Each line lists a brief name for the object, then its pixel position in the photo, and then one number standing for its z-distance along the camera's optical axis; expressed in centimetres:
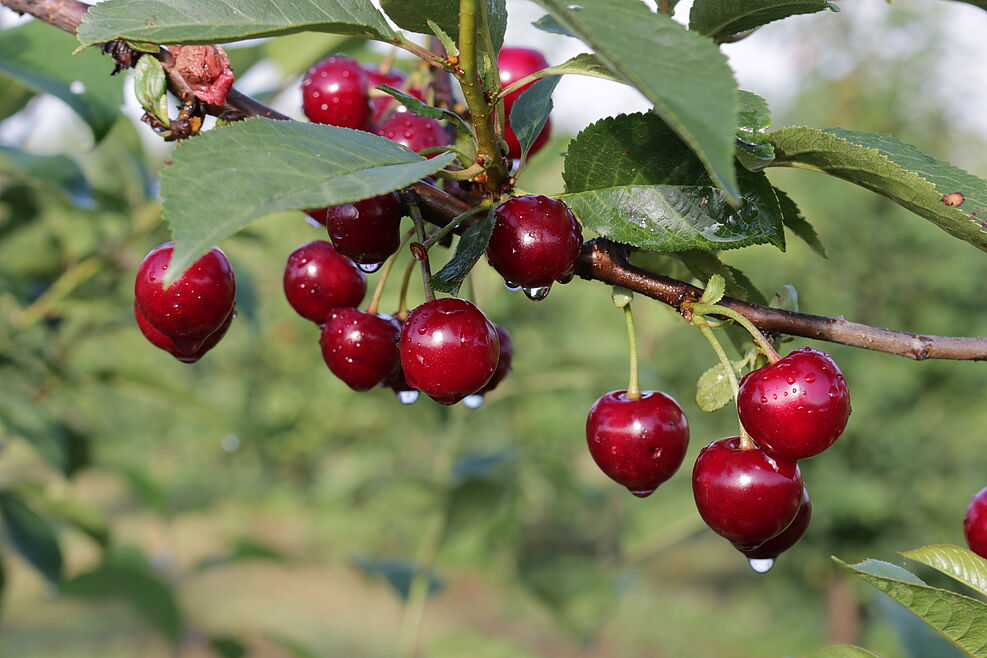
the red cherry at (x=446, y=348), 63
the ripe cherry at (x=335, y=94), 70
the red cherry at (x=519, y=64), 73
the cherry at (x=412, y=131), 67
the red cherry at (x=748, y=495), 64
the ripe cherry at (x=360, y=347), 67
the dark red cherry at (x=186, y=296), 64
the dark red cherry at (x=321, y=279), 68
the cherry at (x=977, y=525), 68
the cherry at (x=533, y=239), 63
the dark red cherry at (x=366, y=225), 64
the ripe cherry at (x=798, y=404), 63
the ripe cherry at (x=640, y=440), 66
